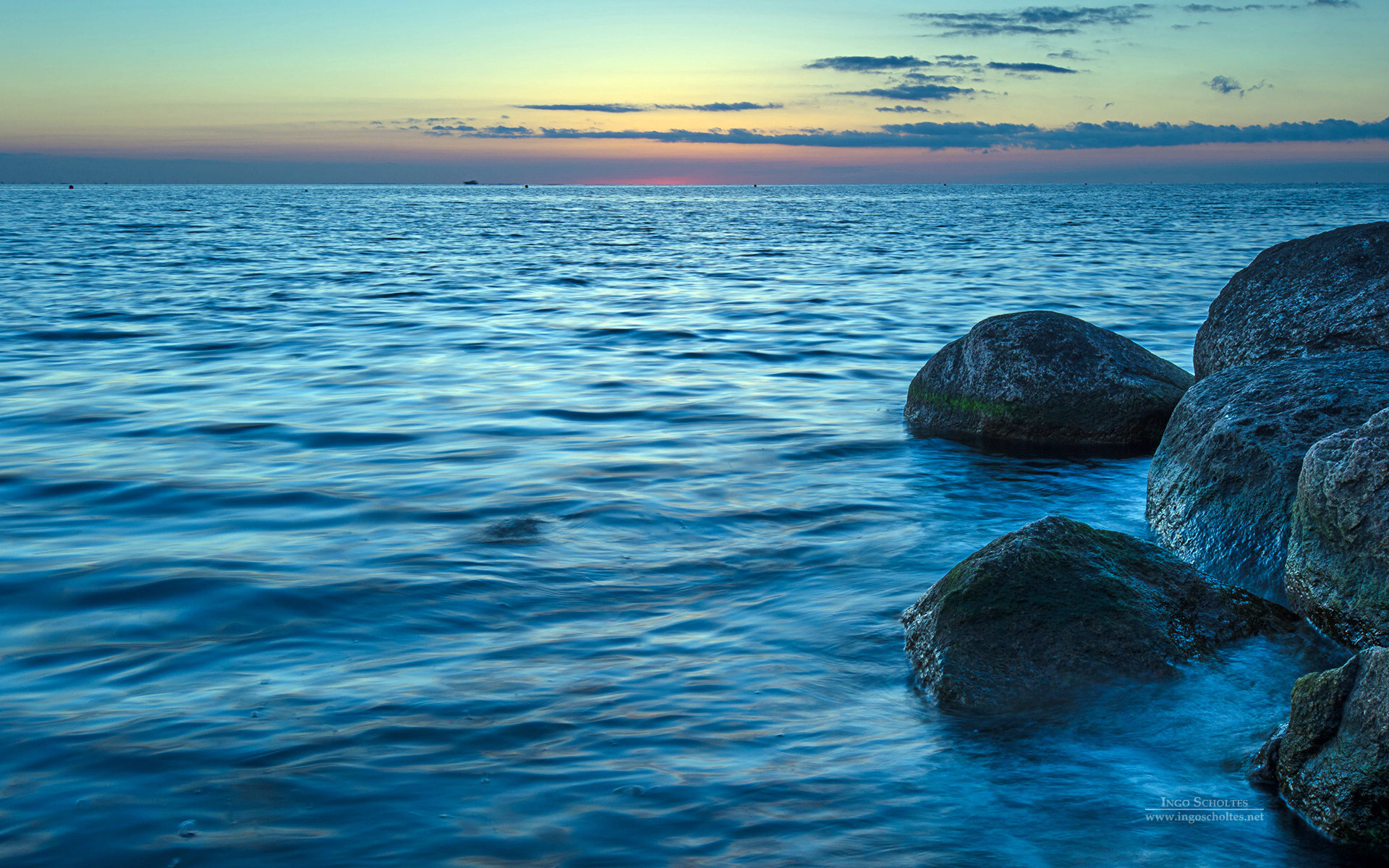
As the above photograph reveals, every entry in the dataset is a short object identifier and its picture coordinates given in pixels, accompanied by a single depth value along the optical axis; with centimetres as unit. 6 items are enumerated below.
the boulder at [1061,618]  445
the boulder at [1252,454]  562
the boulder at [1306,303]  736
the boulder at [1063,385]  903
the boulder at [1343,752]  328
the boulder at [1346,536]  448
